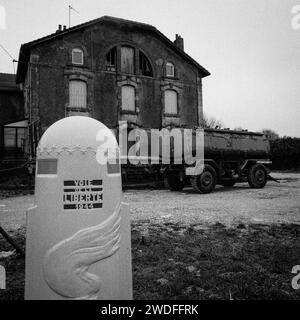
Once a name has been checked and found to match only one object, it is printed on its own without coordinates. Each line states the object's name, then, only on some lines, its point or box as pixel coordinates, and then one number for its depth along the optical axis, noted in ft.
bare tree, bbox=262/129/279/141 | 241.00
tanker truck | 40.86
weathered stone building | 61.41
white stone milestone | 7.30
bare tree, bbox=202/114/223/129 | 198.70
